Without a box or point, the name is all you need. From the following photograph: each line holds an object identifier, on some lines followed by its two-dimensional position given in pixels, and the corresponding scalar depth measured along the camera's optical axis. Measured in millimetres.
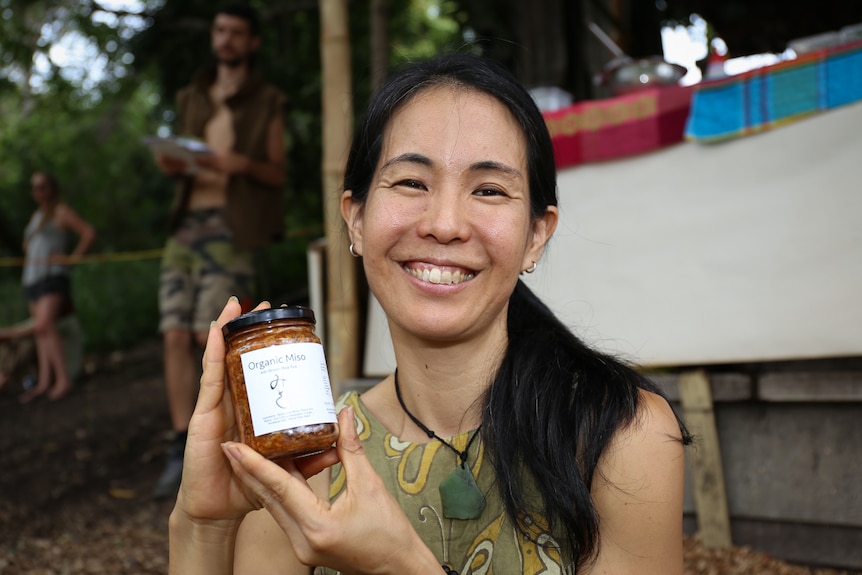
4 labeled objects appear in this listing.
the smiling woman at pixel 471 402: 1633
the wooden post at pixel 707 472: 3014
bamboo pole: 4059
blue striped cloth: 2996
